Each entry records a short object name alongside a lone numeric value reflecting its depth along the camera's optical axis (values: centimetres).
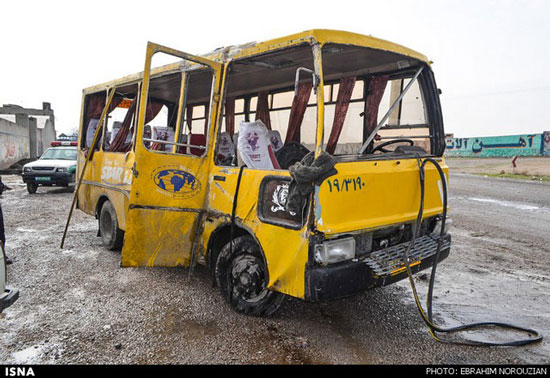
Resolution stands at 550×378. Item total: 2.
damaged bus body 305
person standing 488
